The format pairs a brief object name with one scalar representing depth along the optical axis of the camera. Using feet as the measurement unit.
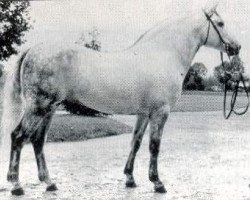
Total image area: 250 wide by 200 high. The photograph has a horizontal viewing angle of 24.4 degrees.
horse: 23.91
